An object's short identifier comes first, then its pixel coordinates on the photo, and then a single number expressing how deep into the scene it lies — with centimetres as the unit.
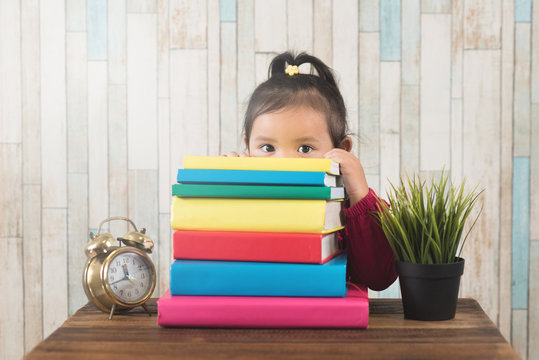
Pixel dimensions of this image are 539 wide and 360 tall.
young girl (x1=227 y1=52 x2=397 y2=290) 101
